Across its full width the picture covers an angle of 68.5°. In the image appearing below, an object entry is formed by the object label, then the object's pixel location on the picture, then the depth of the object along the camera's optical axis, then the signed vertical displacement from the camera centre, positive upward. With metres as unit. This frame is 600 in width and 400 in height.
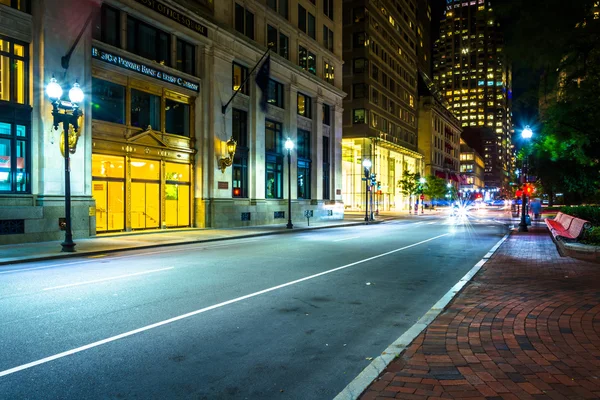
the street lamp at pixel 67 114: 15.55 +3.14
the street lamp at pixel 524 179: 24.64 +1.20
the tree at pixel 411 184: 69.31 +2.35
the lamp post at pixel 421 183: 71.30 +2.55
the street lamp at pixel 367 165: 39.82 +3.07
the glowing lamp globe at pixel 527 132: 24.61 +3.70
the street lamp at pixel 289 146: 29.41 +3.66
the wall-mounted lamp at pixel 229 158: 29.02 +2.73
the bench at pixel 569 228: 14.26 -1.15
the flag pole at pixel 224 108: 29.45 +6.10
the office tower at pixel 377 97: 62.50 +15.66
